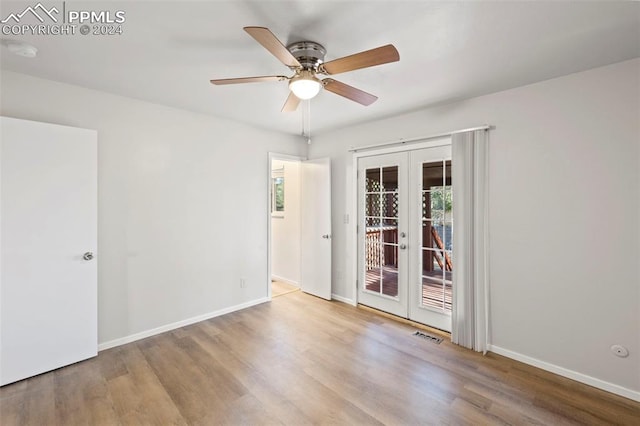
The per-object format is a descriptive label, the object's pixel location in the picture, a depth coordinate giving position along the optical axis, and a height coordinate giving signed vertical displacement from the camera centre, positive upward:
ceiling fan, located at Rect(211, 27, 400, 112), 1.57 +0.92
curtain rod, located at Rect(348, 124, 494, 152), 2.80 +0.86
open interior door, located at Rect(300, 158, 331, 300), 4.27 -0.24
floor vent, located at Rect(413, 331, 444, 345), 2.99 -1.38
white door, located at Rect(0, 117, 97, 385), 2.24 -0.29
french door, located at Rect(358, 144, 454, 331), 3.22 -0.28
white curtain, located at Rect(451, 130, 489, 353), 2.82 -0.29
